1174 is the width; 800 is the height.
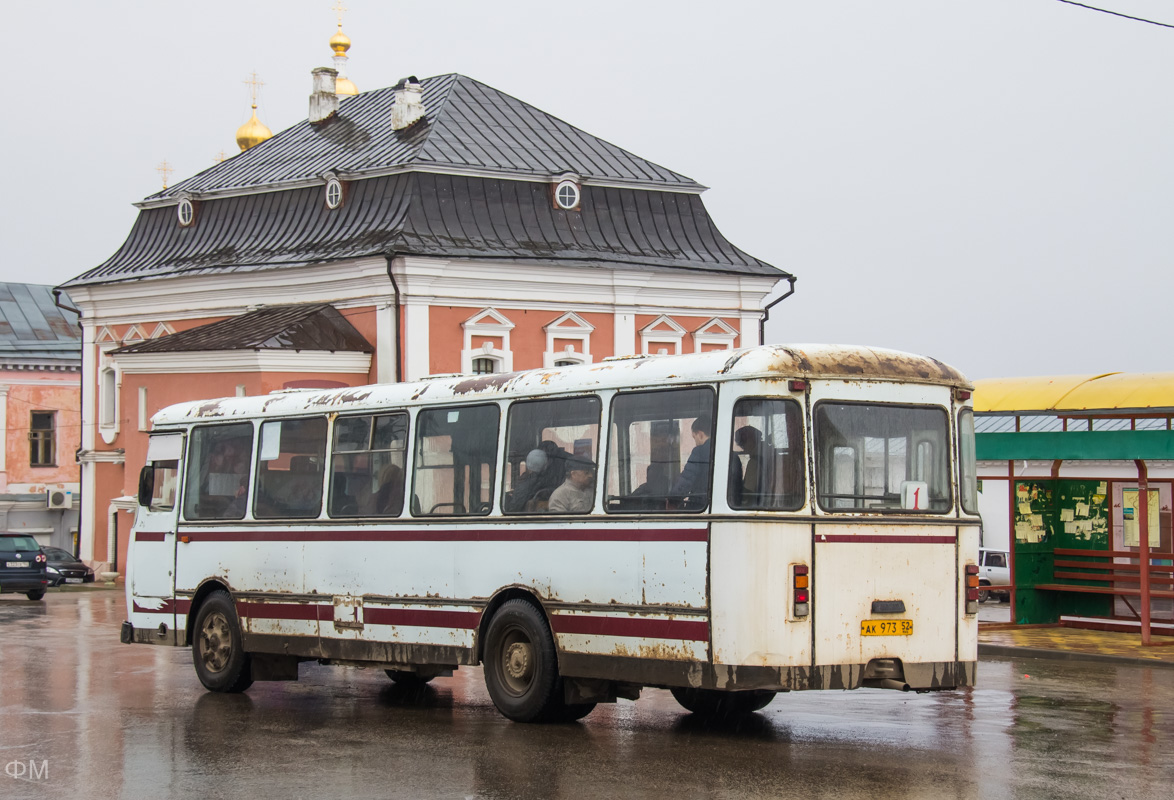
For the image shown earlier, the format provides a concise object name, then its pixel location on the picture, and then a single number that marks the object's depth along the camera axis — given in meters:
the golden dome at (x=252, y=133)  62.44
